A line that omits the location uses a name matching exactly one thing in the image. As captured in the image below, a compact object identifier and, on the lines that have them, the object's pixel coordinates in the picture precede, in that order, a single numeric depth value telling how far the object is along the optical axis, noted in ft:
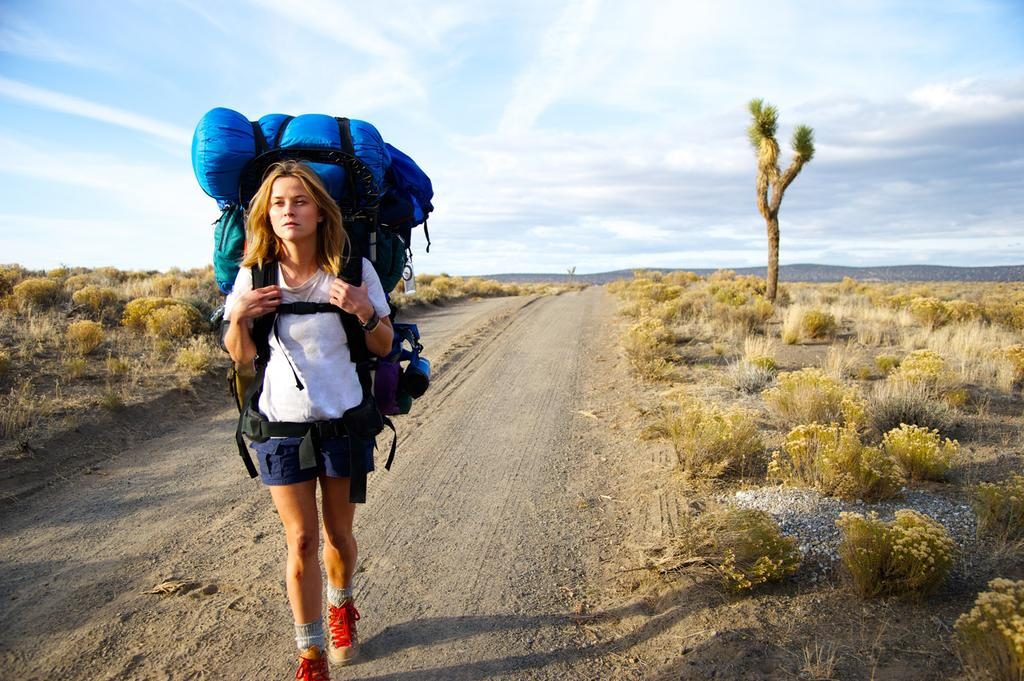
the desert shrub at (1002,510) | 12.37
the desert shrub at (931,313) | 46.29
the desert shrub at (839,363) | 28.68
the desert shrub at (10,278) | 46.94
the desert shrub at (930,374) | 24.44
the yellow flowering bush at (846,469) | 14.69
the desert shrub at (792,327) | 41.41
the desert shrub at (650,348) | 31.27
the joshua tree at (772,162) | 61.31
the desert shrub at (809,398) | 20.71
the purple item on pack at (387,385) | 9.72
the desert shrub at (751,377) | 27.48
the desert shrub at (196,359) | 29.94
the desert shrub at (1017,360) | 27.20
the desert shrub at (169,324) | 36.24
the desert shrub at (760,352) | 30.01
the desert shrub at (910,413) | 20.53
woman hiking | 8.29
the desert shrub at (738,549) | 11.55
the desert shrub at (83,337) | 30.89
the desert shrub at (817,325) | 43.21
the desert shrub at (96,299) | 43.27
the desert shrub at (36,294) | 45.12
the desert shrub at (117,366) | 27.91
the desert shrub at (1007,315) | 45.75
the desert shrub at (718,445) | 17.34
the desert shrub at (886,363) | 29.83
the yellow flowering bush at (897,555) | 10.68
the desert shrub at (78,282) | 58.30
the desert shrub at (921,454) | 15.98
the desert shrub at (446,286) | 101.96
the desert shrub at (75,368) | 26.73
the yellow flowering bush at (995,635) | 7.79
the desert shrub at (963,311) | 46.85
